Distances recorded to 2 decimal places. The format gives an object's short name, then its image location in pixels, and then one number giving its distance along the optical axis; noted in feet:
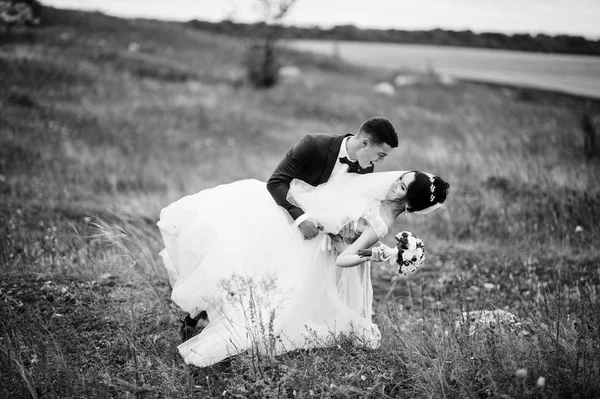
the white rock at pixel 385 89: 76.64
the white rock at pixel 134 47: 83.32
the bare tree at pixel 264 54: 63.00
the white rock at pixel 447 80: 88.12
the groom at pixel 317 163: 11.27
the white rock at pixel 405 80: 87.32
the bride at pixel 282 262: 10.71
